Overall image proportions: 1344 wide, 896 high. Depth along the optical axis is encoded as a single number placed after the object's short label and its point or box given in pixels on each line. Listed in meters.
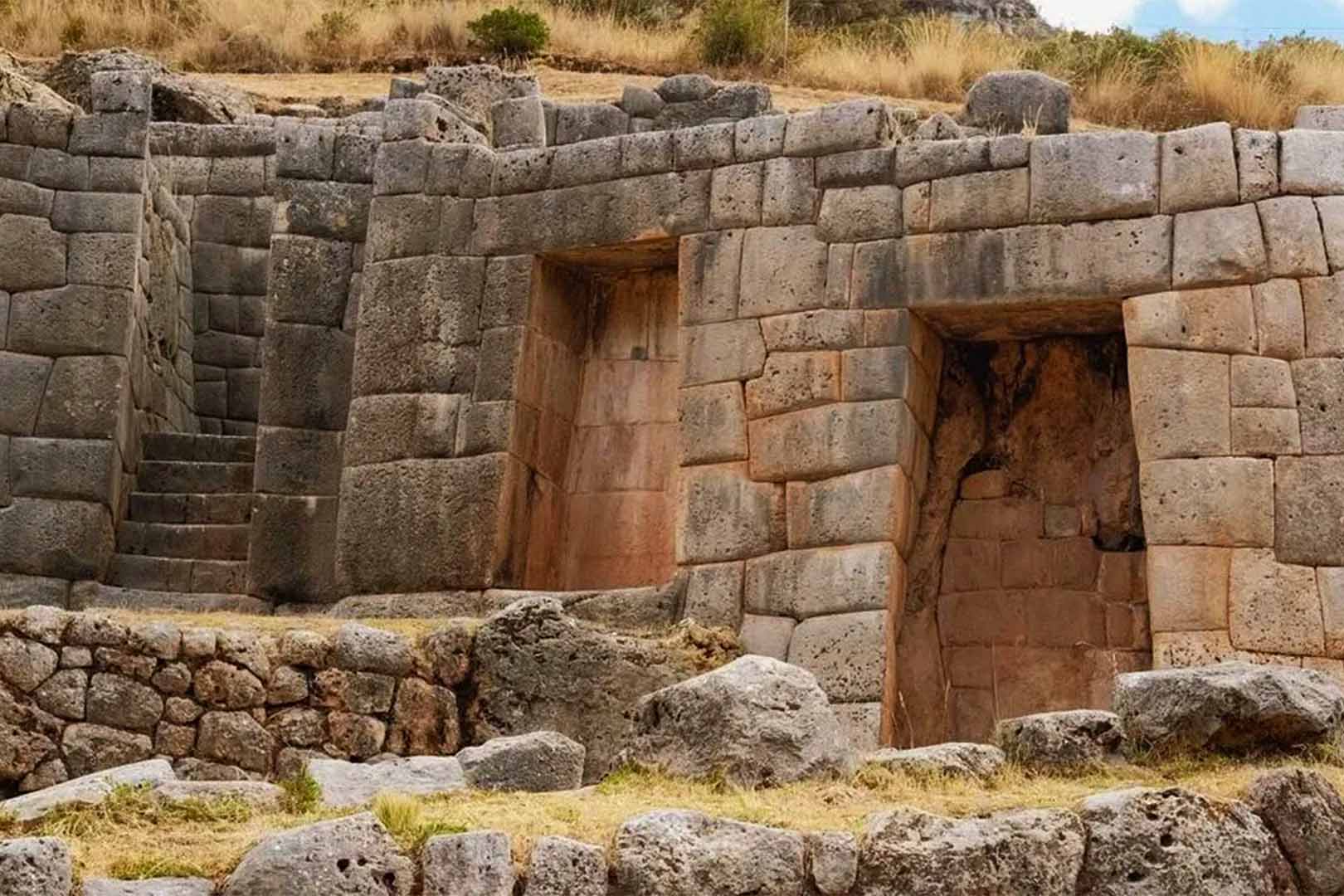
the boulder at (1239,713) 15.90
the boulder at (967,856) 13.98
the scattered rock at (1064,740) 16.03
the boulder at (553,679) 21.49
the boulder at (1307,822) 14.43
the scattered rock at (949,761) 15.69
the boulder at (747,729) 15.70
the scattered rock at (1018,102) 28.16
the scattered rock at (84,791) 14.85
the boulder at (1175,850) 14.09
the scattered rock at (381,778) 15.60
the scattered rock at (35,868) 13.00
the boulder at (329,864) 13.34
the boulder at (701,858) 13.75
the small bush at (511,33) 41.73
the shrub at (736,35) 41.78
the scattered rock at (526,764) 16.00
